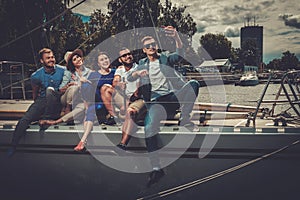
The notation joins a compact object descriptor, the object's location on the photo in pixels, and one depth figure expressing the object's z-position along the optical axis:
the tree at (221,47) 42.25
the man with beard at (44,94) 3.35
